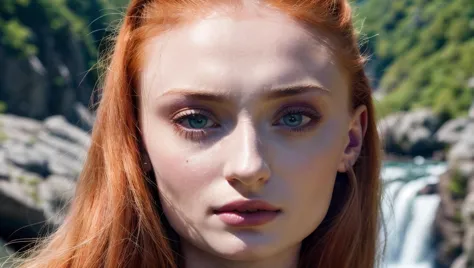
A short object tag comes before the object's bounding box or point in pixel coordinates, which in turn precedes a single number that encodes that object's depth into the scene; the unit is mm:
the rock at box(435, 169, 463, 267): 8336
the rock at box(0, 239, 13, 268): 5809
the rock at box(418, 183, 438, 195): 10351
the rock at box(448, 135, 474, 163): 8438
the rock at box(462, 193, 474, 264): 7754
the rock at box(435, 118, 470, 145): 16422
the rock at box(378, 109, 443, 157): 17656
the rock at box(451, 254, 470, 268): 8009
